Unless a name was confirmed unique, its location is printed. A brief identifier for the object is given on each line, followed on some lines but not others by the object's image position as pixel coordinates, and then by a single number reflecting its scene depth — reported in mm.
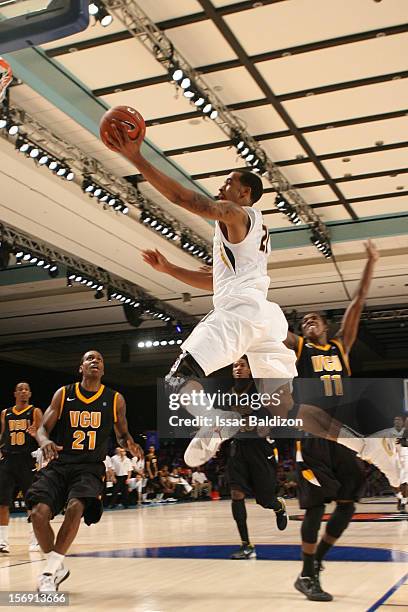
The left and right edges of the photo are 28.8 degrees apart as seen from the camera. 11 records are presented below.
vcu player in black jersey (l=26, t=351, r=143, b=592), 5094
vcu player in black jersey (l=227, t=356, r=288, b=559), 7219
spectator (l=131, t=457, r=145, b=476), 19581
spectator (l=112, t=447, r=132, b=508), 18172
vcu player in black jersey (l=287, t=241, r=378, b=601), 4797
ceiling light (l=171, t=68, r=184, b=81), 9539
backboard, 3607
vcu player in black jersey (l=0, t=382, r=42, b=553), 8664
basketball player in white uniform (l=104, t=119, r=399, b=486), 3447
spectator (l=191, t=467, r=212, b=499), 23227
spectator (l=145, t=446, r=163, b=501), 21062
